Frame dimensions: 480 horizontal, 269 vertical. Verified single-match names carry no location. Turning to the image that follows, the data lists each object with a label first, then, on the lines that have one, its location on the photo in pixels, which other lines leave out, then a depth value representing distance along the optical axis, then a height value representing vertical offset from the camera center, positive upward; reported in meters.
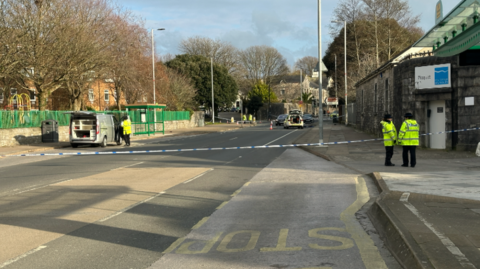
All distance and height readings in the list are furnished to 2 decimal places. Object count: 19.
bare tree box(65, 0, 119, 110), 33.69 +5.52
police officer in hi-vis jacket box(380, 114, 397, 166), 15.00 -0.78
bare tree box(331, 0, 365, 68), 52.74 +10.98
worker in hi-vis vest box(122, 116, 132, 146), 26.97 -0.63
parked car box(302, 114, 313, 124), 62.75 -0.63
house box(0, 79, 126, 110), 49.54 +2.46
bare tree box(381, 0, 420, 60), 46.56 +9.30
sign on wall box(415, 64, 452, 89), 18.80 +1.47
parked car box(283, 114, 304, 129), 48.89 -0.77
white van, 25.30 -0.51
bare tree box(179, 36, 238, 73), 84.56 +12.17
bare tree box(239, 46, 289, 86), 95.62 +10.85
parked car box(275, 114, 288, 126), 61.50 -0.80
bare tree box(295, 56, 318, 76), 120.69 +13.43
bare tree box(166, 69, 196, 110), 58.94 +3.50
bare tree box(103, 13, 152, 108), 42.38 +5.60
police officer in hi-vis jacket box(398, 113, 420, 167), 14.41 -0.77
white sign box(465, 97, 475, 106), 18.23 +0.39
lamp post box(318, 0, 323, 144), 23.53 +2.53
